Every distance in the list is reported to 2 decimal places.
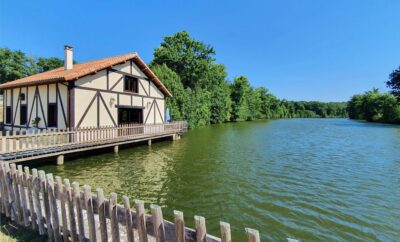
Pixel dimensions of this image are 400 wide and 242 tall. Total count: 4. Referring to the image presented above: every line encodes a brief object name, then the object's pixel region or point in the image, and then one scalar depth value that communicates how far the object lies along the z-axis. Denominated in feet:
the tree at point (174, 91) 100.68
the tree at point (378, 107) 177.78
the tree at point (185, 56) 133.90
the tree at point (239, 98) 211.20
